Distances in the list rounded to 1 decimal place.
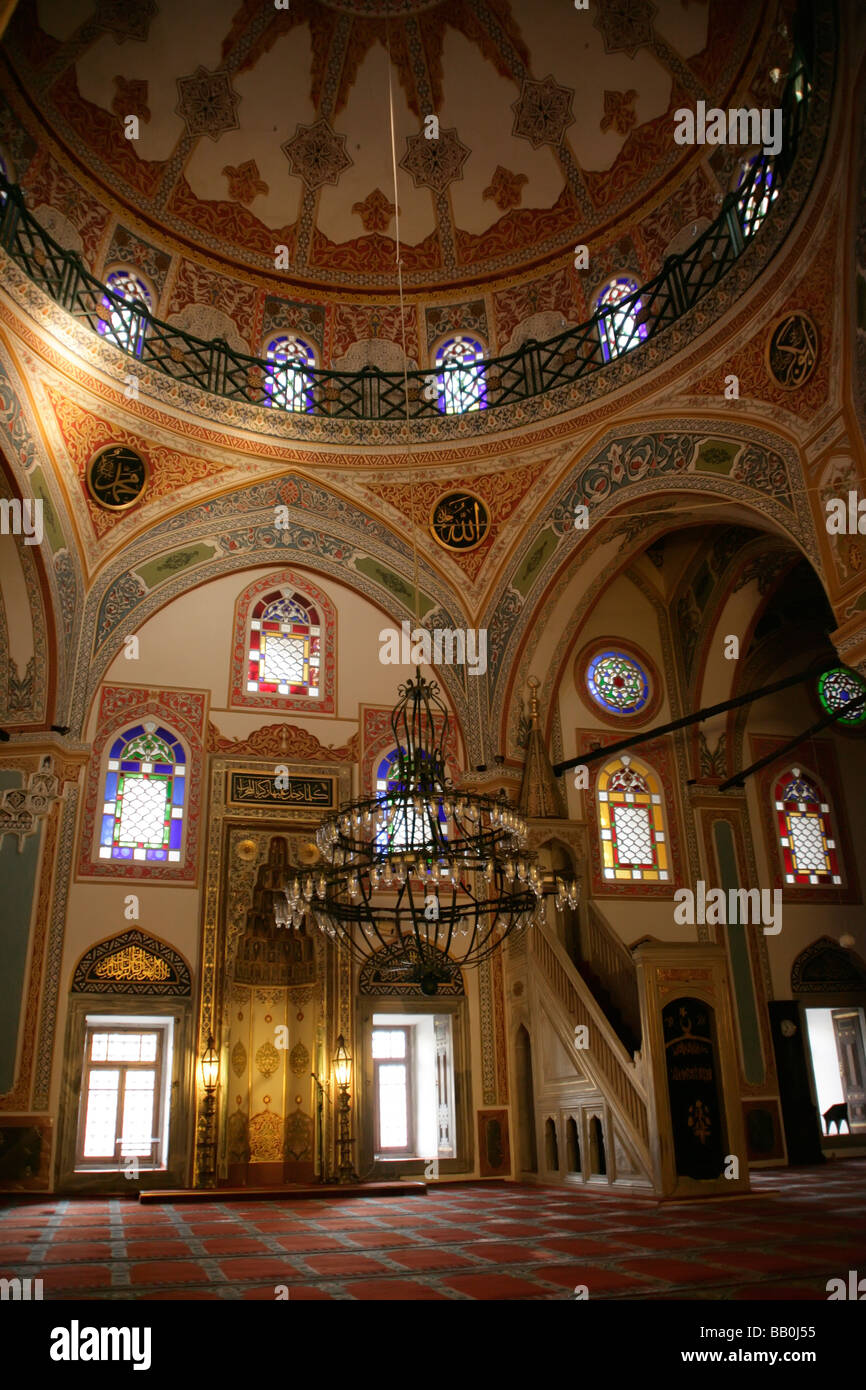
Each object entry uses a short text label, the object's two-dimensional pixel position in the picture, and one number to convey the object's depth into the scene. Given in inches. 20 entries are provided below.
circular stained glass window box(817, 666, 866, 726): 585.6
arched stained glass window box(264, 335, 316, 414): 502.0
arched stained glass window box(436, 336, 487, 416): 513.0
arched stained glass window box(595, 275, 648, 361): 471.5
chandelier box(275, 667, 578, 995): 303.7
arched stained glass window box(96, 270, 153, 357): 457.7
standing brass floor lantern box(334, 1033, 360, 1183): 422.3
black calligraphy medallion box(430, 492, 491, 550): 503.5
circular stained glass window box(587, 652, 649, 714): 541.6
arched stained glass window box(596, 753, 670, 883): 515.8
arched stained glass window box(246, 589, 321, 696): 497.0
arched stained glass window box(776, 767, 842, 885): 557.9
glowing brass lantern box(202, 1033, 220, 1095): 414.9
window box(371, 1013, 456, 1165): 461.1
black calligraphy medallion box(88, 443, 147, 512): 449.7
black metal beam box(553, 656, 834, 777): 445.1
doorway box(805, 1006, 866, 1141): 544.4
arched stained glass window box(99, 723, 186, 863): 446.6
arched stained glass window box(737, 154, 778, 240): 381.4
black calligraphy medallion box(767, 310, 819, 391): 362.6
